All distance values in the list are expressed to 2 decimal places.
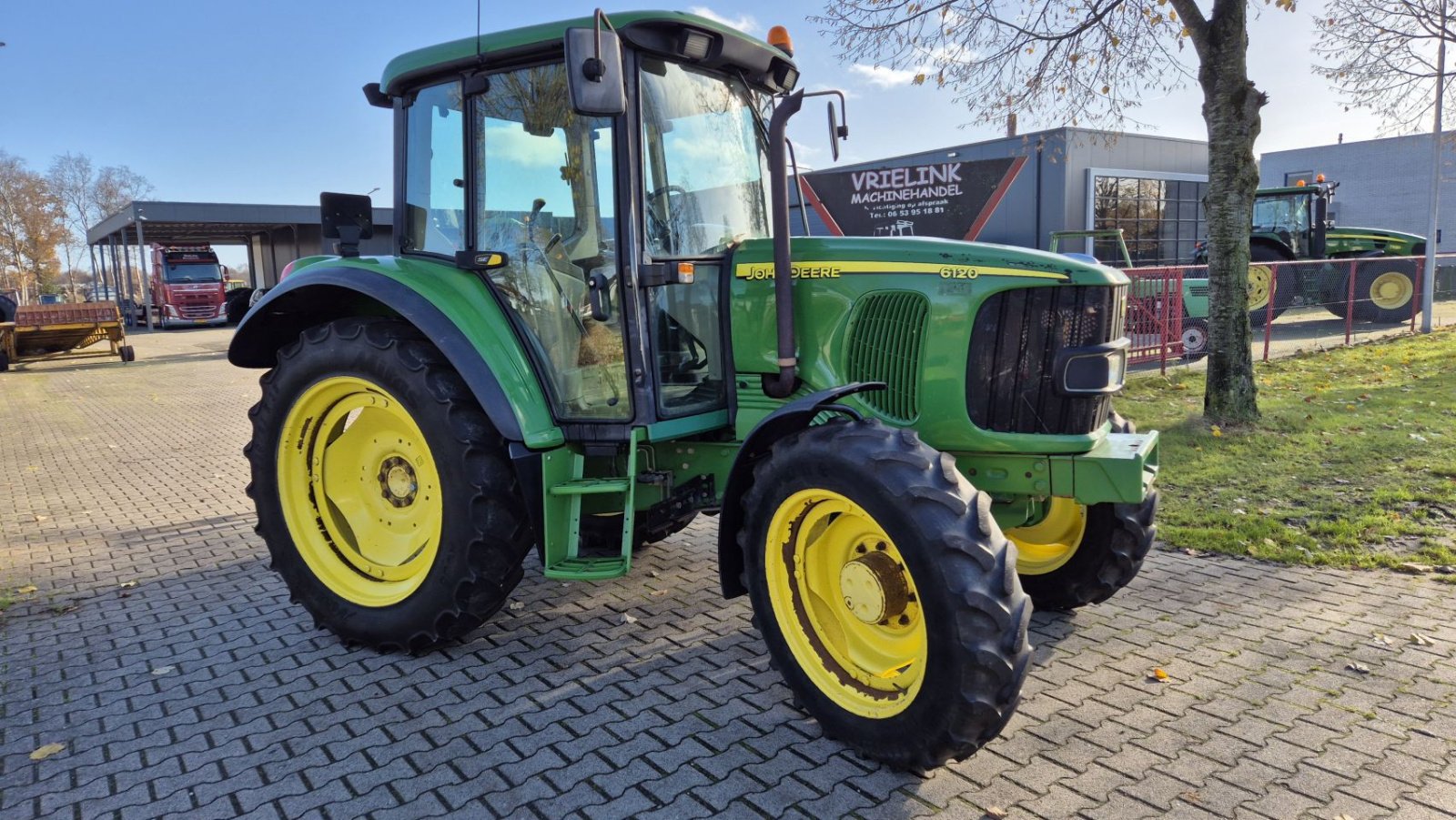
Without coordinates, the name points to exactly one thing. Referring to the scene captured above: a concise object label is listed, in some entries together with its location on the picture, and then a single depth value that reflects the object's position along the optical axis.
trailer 16.34
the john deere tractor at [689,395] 2.92
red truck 30.53
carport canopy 31.03
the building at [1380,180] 38.78
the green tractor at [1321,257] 14.85
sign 19.44
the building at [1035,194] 19.58
